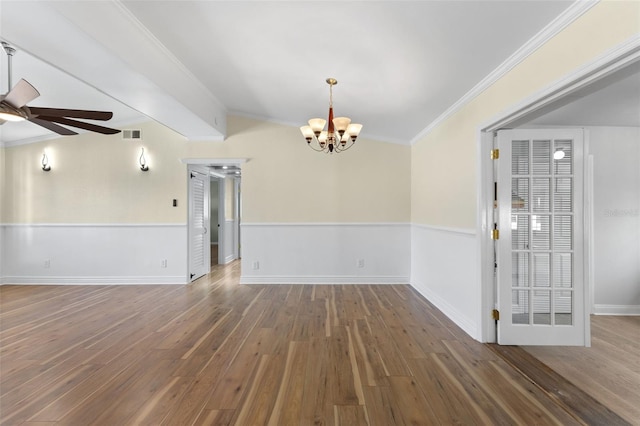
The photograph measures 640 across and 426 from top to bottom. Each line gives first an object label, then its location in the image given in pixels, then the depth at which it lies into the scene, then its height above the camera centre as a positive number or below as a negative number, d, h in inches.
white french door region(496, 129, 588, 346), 116.3 -9.9
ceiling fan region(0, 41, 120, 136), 95.5 +35.9
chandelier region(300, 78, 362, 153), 135.9 +38.5
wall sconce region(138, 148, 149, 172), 222.8 +37.2
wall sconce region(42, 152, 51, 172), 222.5 +35.7
